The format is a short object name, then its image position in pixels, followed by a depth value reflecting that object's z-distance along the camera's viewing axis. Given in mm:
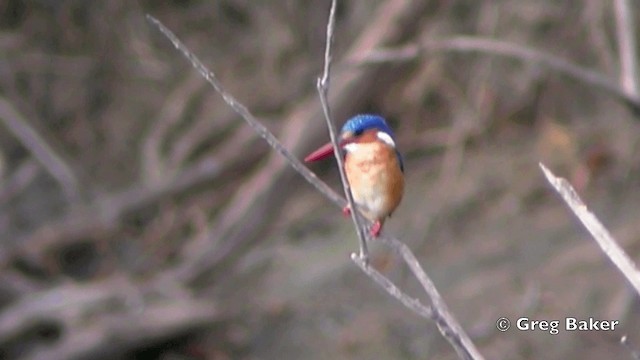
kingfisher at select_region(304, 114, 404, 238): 6823
